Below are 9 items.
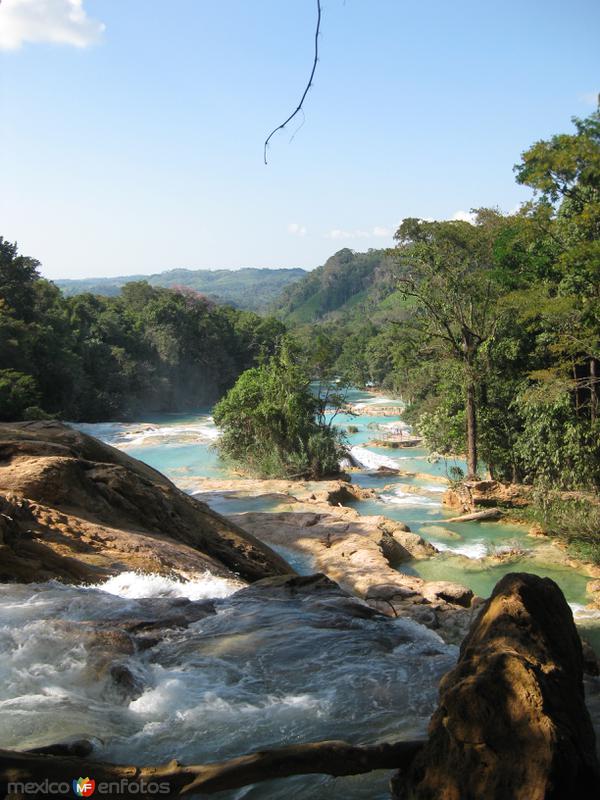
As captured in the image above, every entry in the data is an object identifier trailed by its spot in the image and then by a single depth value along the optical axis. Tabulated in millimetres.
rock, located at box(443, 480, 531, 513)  17141
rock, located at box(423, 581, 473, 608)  9078
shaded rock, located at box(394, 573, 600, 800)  2578
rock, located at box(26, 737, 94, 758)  2920
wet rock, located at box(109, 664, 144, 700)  4242
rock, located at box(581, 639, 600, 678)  5016
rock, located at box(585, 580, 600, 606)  10651
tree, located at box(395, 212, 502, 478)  18250
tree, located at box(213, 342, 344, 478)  22625
